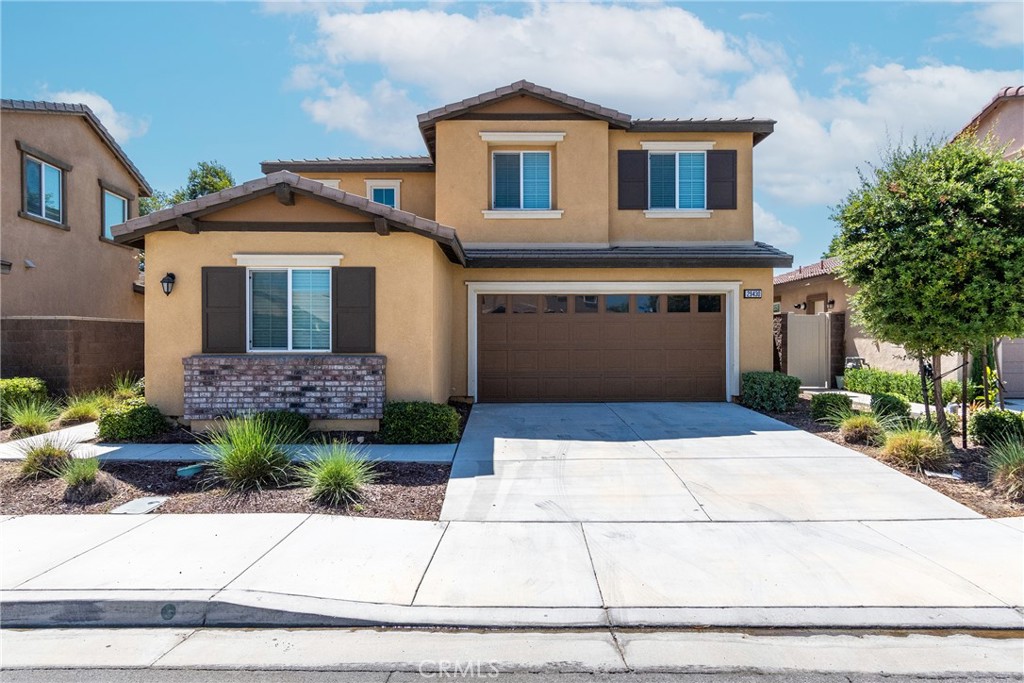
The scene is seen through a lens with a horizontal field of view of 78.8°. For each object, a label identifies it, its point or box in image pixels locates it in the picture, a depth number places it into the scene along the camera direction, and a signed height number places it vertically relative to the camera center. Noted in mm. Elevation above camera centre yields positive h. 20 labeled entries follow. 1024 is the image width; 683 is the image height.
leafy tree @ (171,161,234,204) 31188 +7912
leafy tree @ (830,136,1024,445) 8039 +1203
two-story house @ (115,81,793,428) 13492 +1894
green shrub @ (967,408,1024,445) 8836 -1259
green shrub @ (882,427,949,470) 8133 -1478
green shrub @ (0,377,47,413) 11469 -978
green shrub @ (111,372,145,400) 12883 -1049
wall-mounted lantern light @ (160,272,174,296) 10195 +912
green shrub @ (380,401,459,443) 9594 -1331
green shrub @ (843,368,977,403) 13377 -1058
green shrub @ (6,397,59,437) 10469 -1369
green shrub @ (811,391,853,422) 10914 -1198
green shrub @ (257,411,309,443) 9383 -1300
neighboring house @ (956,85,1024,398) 14547 +5332
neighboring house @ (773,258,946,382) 16531 +1173
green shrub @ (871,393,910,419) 10023 -1098
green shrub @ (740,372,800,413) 12586 -1092
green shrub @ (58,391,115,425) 11484 -1321
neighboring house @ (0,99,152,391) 12883 +2159
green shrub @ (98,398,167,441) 9766 -1338
